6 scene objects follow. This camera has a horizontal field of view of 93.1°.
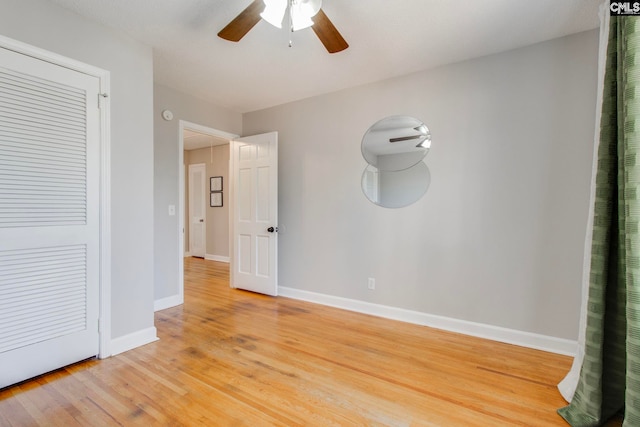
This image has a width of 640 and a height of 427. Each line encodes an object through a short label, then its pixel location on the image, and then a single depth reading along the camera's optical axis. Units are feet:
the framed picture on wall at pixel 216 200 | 22.60
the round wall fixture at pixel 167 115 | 11.52
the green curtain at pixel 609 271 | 5.06
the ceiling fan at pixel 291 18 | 5.80
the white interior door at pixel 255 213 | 13.10
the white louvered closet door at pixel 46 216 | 6.32
